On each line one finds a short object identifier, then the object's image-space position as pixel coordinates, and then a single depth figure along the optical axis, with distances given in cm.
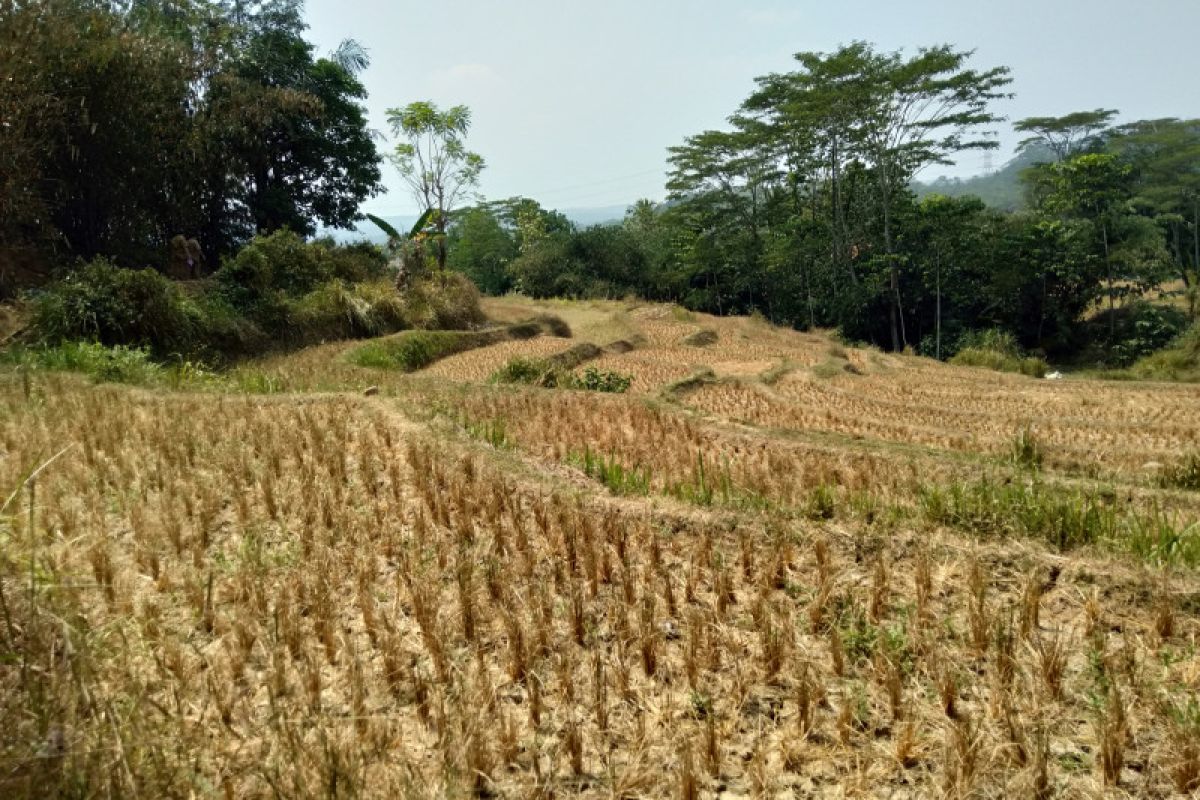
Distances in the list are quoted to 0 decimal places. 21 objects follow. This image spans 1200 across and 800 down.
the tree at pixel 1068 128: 3712
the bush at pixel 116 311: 878
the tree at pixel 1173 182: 3147
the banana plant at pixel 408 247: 1712
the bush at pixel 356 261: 1622
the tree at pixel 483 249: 4118
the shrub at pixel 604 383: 938
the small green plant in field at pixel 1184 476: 495
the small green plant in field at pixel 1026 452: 547
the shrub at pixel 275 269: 1267
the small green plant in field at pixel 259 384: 743
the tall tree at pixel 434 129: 2962
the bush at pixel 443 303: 1506
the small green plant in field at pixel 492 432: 516
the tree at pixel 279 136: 1673
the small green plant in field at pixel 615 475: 396
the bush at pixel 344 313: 1266
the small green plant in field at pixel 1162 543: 268
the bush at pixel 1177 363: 1659
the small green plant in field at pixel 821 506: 336
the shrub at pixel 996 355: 1698
